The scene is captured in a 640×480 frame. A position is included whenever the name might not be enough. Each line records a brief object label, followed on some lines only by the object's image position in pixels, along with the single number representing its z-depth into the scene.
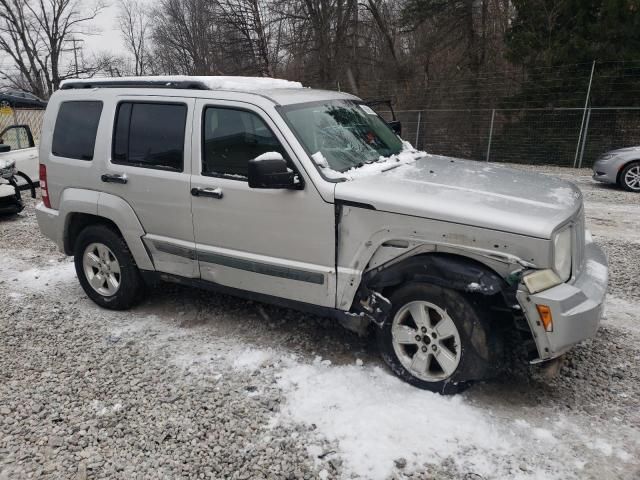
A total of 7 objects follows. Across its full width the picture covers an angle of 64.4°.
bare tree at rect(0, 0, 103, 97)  43.03
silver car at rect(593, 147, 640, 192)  10.12
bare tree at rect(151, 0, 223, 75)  39.31
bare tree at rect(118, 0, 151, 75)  54.02
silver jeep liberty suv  3.04
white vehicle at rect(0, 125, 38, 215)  8.86
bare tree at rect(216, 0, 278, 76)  26.30
